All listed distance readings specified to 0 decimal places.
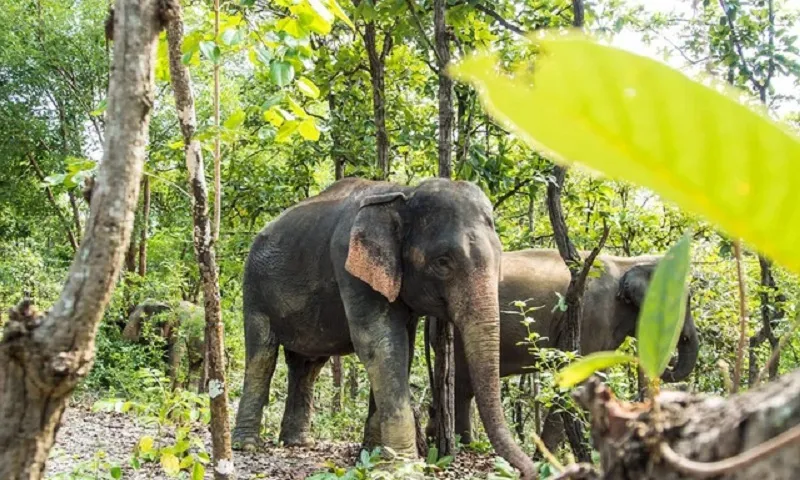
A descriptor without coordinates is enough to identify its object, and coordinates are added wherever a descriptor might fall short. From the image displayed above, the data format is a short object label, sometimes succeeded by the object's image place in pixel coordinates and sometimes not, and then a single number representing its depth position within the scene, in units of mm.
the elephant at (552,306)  7367
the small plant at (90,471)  3225
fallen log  541
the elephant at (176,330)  10713
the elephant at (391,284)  5145
